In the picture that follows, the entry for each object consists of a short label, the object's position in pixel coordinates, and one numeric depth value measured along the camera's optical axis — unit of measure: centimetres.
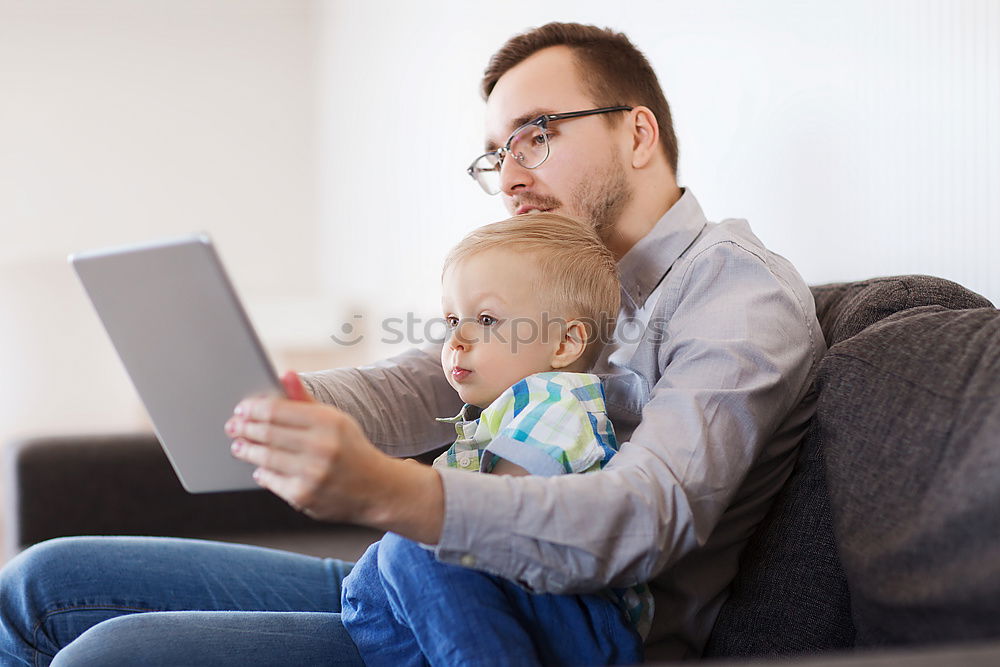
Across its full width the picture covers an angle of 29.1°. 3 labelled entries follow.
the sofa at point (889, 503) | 168
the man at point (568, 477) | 175
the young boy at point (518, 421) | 181
